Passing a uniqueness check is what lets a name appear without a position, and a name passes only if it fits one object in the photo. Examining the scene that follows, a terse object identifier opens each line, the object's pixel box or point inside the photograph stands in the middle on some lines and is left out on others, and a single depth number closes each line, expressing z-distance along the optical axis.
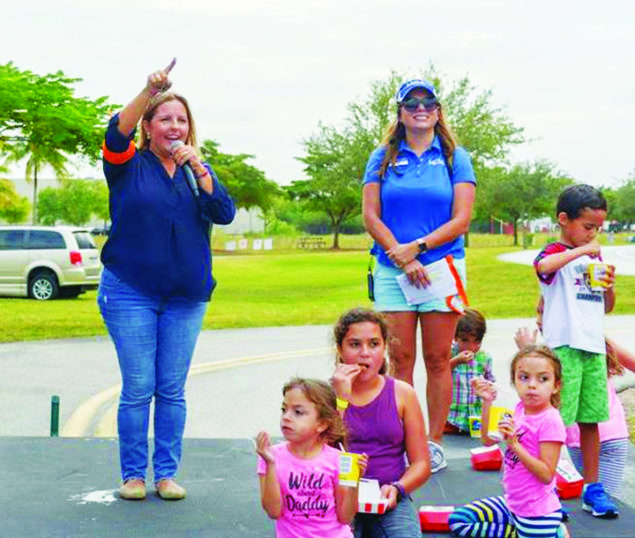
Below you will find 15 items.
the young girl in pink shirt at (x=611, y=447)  5.08
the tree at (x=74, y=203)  100.44
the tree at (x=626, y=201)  98.12
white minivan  23.03
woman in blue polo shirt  5.32
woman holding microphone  4.56
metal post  6.19
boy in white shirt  4.86
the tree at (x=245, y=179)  83.00
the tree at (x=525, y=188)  77.31
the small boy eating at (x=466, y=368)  6.43
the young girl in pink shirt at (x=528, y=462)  4.14
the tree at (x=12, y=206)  58.53
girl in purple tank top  4.08
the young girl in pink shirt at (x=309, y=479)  3.66
